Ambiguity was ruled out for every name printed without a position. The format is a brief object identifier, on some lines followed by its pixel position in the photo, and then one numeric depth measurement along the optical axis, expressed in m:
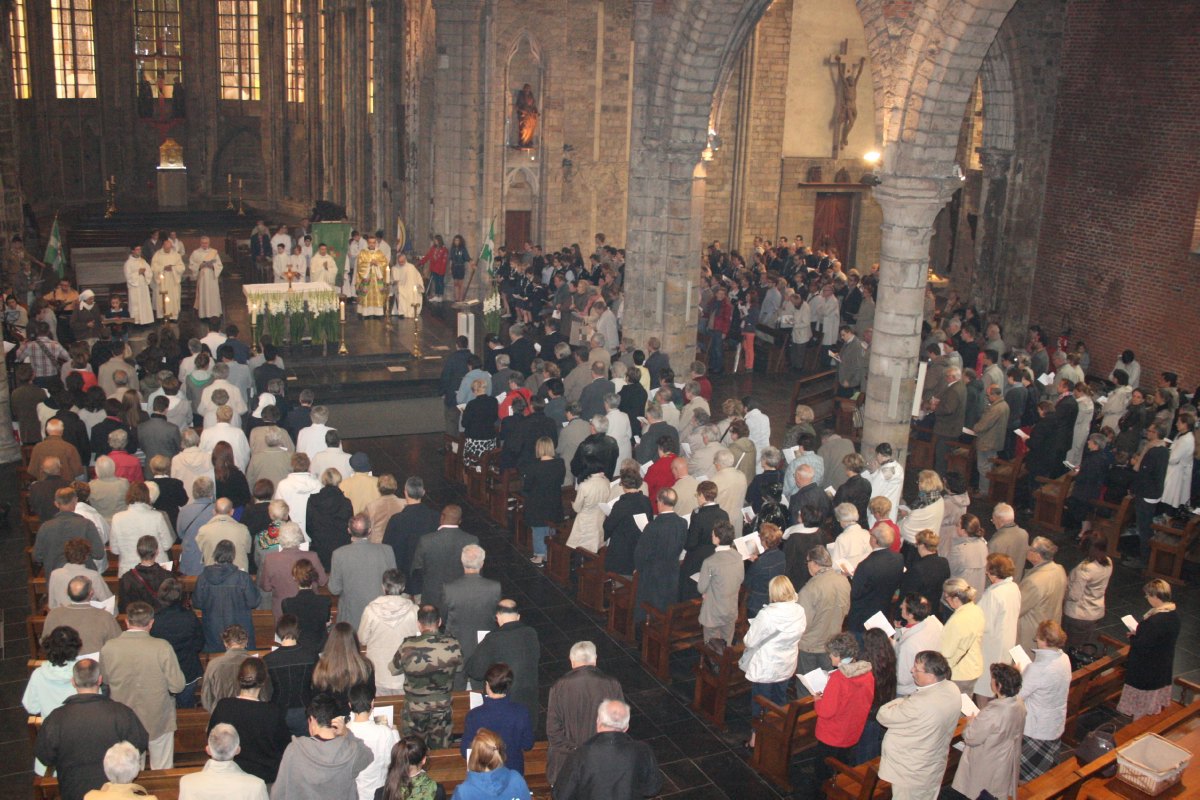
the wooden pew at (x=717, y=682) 9.49
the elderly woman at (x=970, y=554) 9.97
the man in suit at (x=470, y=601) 8.56
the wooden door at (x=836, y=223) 29.95
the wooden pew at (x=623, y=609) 10.83
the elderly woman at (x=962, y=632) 8.52
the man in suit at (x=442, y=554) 9.44
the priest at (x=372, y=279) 22.14
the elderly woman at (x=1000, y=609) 8.98
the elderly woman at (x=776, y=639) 8.57
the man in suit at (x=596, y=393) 14.23
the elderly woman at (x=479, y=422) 13.75
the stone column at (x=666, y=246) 19.33
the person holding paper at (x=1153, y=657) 8.94
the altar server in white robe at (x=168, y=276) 21.30
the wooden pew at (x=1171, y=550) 12.70
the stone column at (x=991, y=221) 21.30
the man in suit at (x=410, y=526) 10.02
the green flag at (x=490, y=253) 23.00
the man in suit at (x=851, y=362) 16.86
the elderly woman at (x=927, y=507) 10.56
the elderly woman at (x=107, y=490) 10.50
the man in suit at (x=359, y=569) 9.09
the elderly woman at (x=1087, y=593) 9.95
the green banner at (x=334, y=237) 24.25
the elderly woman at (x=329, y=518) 10.09
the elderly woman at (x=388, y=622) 8.27
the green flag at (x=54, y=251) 21.67
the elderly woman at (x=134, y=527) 9.59
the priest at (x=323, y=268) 21.67
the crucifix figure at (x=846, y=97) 28.89
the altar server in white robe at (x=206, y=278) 21.48
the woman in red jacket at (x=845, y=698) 7.76
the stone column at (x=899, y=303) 13.73
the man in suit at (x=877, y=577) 9.41
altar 19.58
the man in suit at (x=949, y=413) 15.00
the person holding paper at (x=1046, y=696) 8.26
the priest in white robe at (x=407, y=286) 22.45
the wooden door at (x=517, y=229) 27.27
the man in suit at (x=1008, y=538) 10.19
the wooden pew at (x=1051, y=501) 14.12
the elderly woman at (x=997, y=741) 7.32
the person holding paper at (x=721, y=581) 9.48
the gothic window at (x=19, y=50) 31.39
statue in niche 26.14
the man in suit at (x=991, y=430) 14.66
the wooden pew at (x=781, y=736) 8.64
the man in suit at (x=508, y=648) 7.73
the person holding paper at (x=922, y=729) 7.32
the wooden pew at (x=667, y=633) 10.23
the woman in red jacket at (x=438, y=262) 24.59
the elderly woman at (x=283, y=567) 9.03
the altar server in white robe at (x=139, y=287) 20.53
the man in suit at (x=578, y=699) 7.25
